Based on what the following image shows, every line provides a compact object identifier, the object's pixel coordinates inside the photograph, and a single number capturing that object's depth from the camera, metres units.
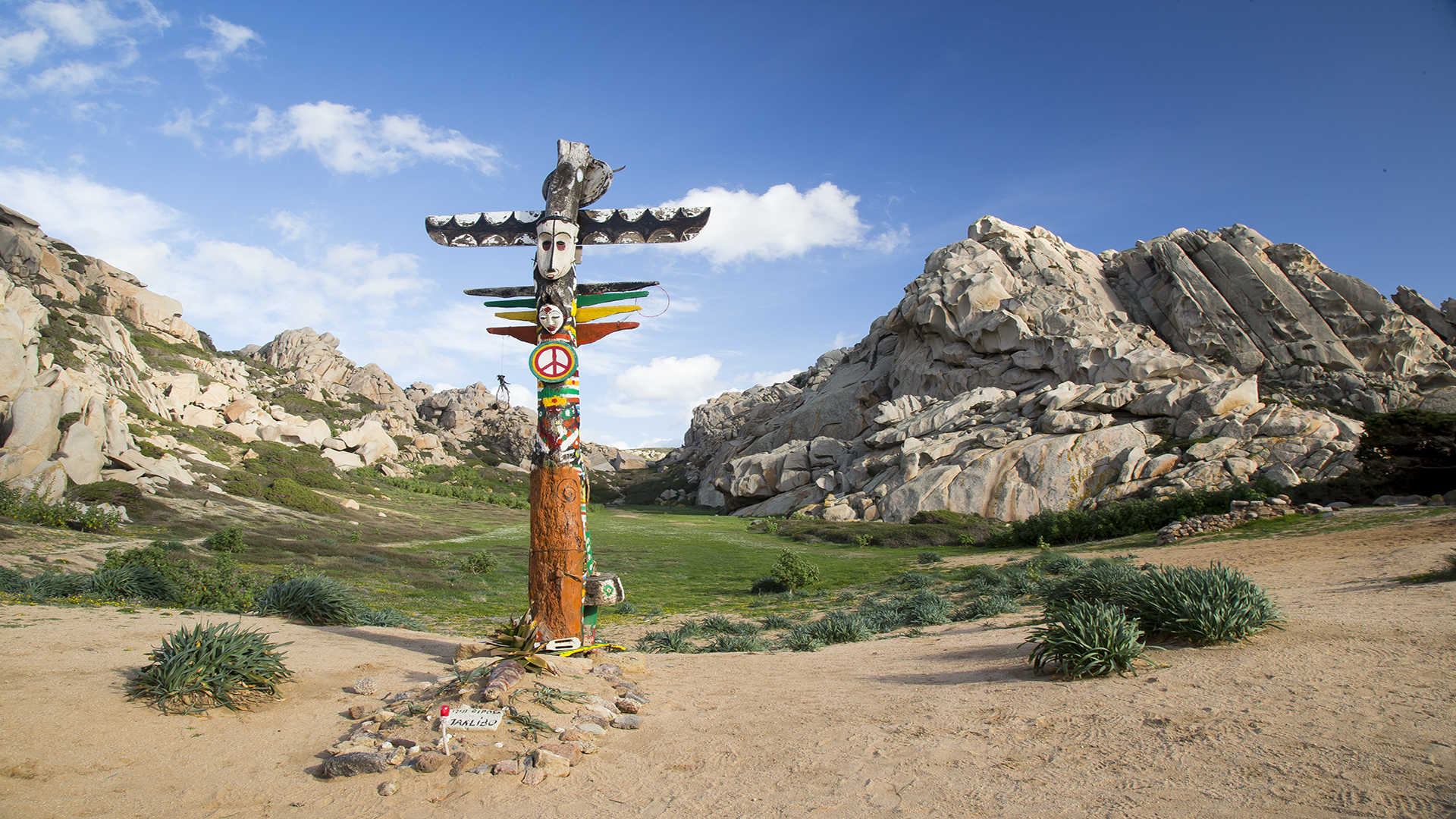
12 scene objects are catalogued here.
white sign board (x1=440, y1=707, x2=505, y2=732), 5.66
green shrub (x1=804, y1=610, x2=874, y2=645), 10.80
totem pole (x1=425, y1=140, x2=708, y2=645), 8.23
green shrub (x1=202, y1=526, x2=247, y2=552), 17.97
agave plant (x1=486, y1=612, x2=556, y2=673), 7.71
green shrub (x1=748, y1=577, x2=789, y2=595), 17.91
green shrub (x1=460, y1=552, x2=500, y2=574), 20.91
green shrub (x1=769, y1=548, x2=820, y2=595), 17.77
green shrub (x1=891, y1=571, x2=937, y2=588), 16.58
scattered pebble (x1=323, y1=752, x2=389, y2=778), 5.09
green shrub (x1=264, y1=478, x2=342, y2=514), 30.62
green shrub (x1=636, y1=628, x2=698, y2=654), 10.59
